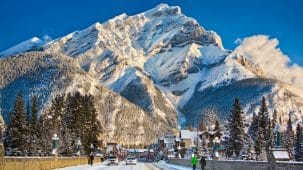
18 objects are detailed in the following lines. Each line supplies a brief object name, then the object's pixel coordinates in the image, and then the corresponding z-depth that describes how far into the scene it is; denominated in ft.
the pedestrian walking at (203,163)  135.91
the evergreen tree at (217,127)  255.10
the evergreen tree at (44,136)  200.03
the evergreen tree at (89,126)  253.35
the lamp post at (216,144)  152.75
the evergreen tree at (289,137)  246.89
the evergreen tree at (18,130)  181.98
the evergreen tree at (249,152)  202.52
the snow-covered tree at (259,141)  213.25
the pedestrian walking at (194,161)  142.12
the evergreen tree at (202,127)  372.26
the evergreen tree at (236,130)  213.86
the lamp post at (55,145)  138.59
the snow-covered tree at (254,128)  235.91
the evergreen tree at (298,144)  215.55
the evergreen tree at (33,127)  188.57
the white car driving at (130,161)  244.31
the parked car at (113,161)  229.33
